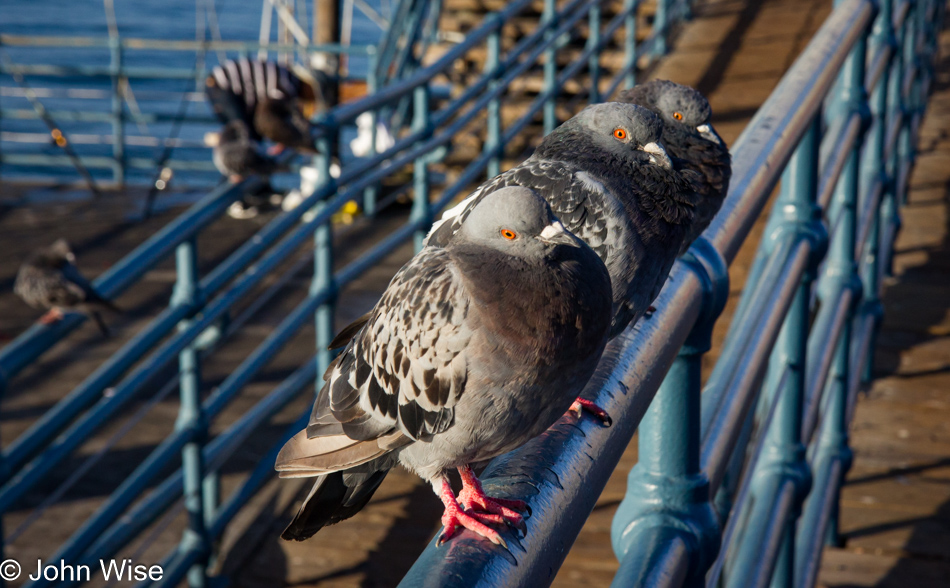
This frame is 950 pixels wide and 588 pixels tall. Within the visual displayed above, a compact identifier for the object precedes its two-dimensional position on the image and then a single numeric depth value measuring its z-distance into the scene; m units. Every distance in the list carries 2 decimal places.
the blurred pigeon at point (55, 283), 4.19
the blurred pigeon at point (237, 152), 4.71
